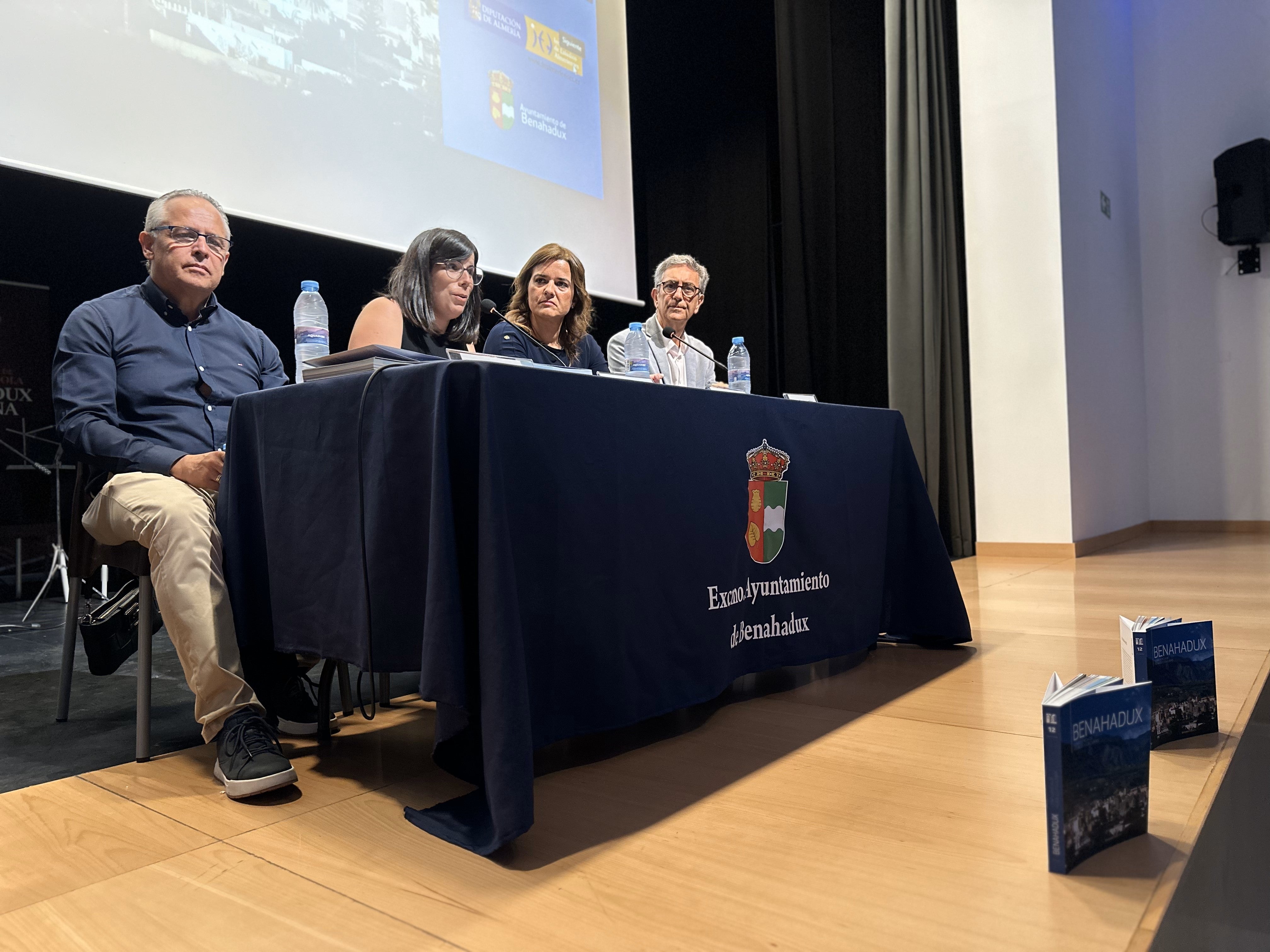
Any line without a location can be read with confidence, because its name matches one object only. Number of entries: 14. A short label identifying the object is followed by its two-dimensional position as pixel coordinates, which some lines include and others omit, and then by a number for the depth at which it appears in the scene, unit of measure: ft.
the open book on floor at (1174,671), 4.25
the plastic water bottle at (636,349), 6.40
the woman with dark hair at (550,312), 8.02
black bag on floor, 5.53
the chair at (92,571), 4.76
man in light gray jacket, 9.11
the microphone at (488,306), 6.97
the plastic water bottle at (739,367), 6.93
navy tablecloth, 3.51
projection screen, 8.42
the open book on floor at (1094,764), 3.03
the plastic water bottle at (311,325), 5.61
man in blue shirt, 4.56
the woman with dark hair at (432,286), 6.61
